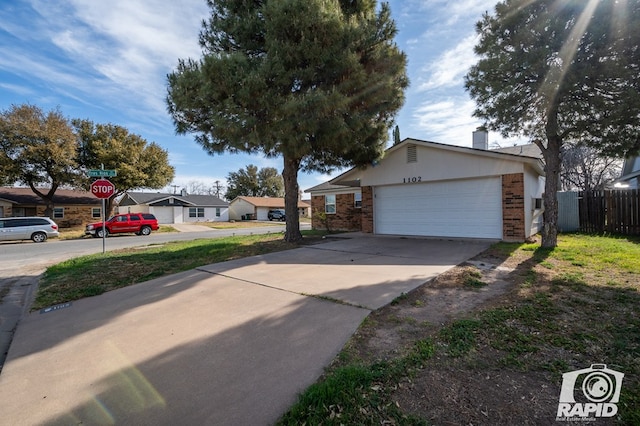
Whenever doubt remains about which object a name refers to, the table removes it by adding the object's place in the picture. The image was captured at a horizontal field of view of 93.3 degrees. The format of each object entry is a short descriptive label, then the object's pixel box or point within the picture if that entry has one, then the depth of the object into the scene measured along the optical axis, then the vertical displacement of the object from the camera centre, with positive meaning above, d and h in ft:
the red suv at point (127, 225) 68.13 -2.61
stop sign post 34.78 +2.97
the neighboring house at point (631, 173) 61.62 +7.37
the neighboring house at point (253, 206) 148.87 +3.12
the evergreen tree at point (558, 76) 22.35 +10.70
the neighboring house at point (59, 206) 87.56 +2.76
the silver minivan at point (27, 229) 55.47 -2.57
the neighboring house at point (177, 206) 119.85 +3.03
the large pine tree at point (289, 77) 27.22 +13.01
